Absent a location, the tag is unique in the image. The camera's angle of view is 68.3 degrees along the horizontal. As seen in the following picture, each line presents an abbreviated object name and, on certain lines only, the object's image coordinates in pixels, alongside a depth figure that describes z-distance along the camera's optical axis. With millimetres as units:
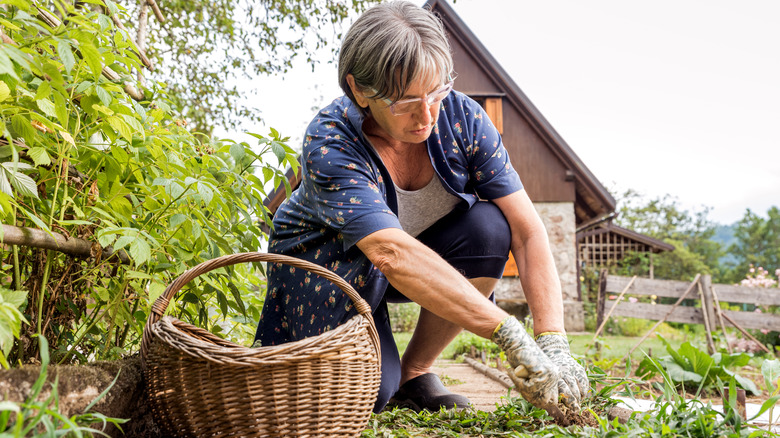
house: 9734
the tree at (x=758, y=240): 43594
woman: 1502
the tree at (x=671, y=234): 24719
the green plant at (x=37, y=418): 760
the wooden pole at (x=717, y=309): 6598
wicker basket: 1106
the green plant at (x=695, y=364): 2785
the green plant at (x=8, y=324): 859
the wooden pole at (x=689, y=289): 6428
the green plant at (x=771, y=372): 1436
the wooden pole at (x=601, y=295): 6246
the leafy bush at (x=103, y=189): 1155
